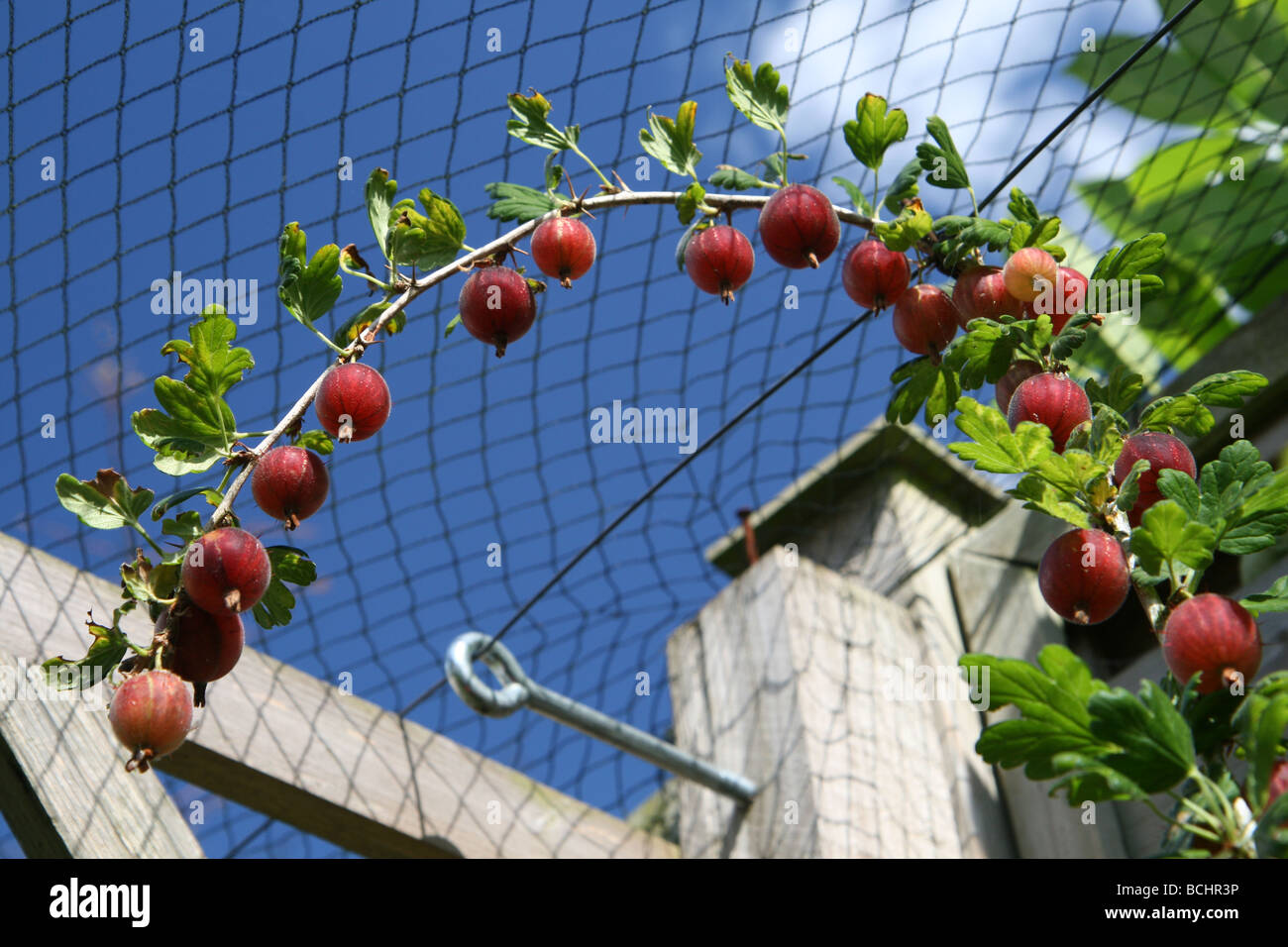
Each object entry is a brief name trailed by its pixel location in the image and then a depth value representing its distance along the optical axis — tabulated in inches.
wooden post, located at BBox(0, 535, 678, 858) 56.0
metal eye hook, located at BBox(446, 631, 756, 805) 60.4
